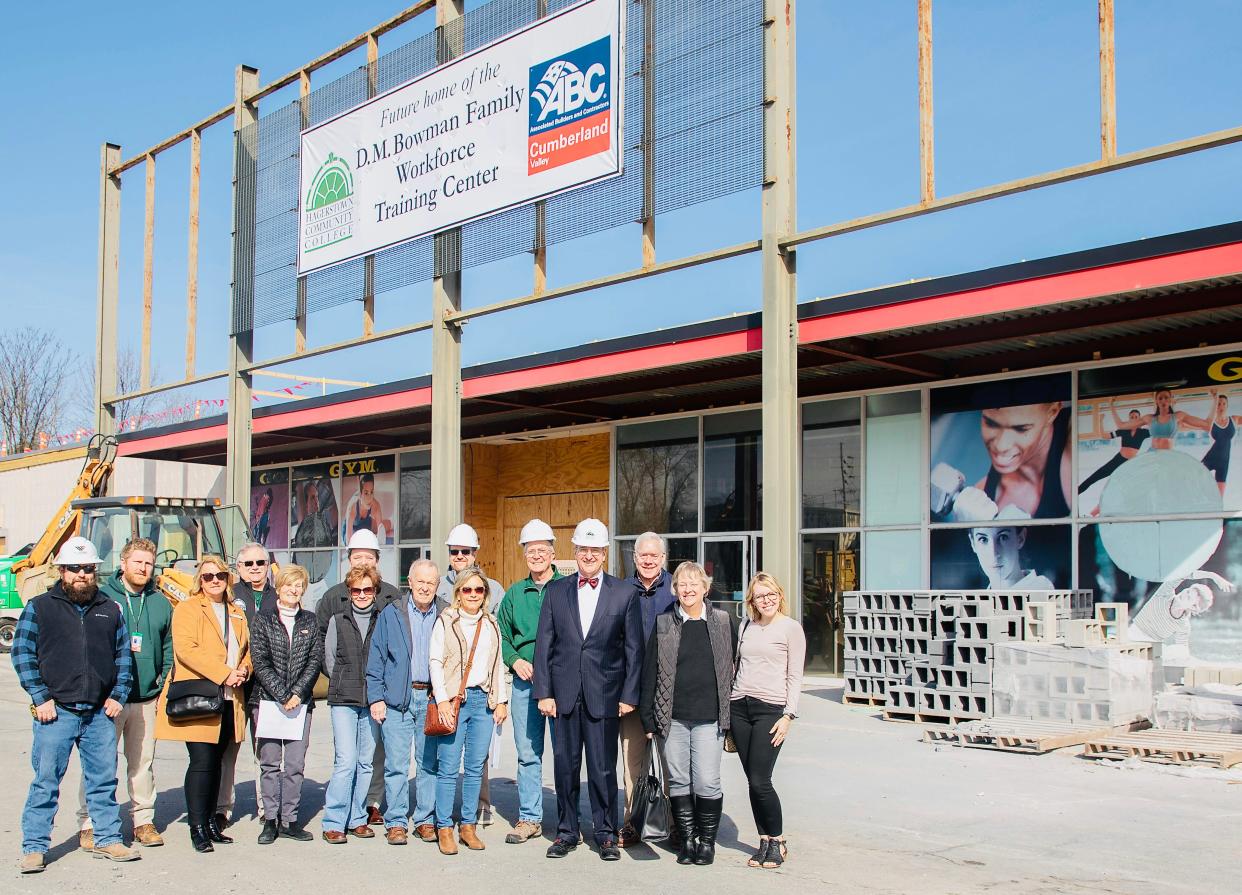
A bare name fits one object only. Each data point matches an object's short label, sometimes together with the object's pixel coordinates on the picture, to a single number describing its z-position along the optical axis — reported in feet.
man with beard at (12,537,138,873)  23.48
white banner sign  51.80
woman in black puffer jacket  25.75
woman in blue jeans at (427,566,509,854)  25.09
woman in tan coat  25.00
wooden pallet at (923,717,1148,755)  37.01
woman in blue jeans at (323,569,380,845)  25.72
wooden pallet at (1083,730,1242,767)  34.04
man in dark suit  24.75
